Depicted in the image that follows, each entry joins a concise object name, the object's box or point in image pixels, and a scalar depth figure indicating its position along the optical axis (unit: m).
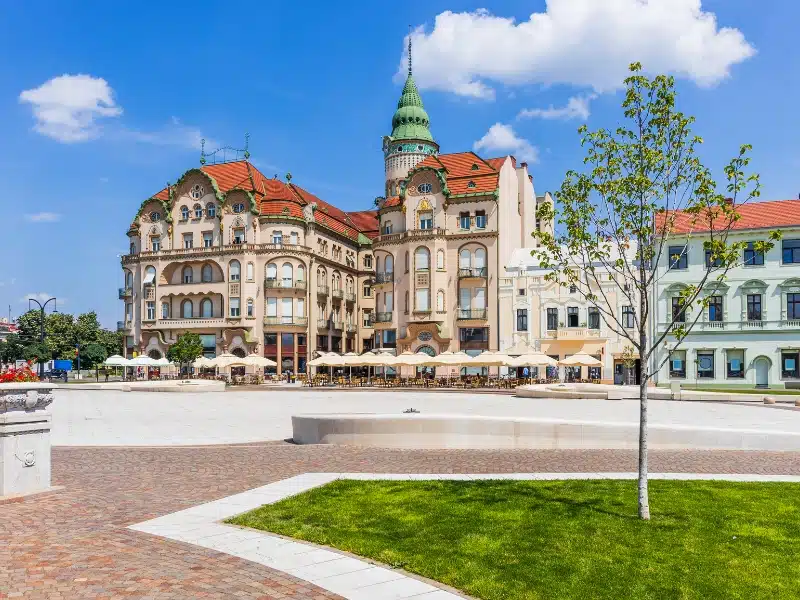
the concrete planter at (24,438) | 10.84
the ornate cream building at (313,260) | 65.62
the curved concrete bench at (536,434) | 16.52
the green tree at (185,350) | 65.50
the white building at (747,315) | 49.78
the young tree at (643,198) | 9.73
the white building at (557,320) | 56.91
